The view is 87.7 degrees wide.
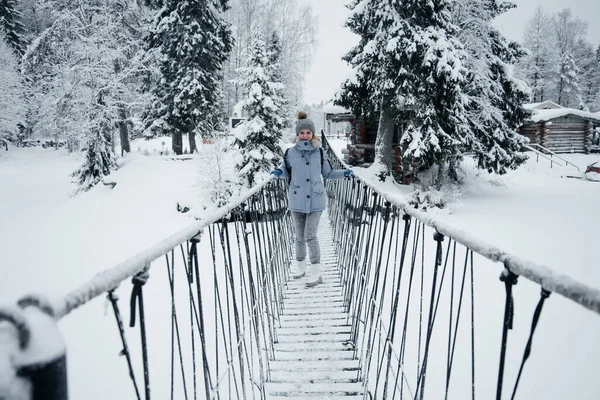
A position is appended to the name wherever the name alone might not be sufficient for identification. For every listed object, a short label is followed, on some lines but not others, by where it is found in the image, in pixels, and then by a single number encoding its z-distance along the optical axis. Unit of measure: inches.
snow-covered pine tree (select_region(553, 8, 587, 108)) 1469.0
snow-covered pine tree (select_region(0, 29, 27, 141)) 804.0
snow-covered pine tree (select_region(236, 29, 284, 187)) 421.7
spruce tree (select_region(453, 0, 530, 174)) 437.4
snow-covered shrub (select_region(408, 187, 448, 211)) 388.5
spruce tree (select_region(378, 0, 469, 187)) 357.7
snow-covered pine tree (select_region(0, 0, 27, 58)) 1054.0
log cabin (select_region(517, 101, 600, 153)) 1015.6
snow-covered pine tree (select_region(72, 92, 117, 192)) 544.1
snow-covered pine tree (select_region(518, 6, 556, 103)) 1457.9
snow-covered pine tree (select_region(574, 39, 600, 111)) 1541.6
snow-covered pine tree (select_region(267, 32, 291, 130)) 972.3
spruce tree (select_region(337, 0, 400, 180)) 386.3
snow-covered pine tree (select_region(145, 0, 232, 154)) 623.8
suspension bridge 19.2
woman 139.0
